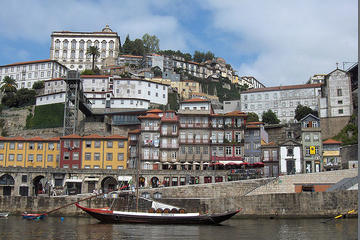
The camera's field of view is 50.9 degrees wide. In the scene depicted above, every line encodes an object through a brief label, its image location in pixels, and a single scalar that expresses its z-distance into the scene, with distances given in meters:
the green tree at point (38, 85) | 105.38
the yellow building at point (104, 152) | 66.44
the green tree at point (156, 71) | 124.31
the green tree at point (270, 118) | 92.75
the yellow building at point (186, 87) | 117.86
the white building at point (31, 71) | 113.94
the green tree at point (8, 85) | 103.55
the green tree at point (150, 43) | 151.50
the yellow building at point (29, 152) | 68.38
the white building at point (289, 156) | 61.12
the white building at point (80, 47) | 135.88
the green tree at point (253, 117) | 91.06
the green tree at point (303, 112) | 87.69
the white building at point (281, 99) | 96.06
